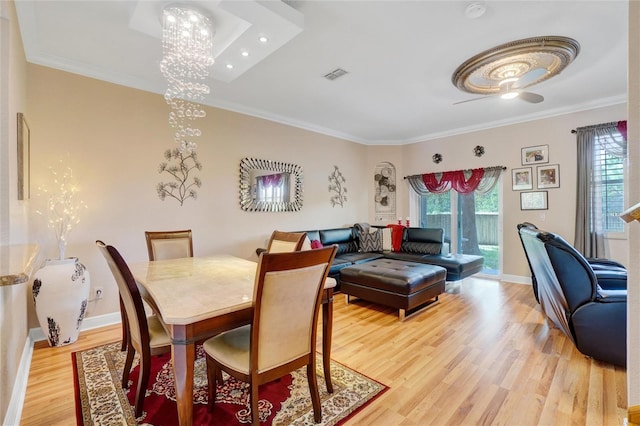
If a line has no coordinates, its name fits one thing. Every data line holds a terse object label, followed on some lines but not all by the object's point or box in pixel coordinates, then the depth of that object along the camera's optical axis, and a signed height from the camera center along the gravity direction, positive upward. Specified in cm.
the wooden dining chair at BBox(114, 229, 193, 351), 280 -33
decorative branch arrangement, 283 +10
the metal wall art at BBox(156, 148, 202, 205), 352 +47
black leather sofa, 430 -77
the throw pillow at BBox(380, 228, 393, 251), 573 -58
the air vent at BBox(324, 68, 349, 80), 314 +156
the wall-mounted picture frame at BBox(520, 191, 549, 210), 463 +15
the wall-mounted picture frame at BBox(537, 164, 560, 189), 451 +53
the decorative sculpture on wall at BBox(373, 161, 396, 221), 643 +44
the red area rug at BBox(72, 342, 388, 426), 172 -125
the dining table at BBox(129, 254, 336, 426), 132 -47
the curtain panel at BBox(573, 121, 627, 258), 400 +36
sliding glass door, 528 -22
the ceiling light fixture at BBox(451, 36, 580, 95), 260 +149
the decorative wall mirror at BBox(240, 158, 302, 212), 432 +42
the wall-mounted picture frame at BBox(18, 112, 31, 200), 210 +43
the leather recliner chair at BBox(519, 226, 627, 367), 221 -78
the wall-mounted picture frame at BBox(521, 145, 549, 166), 462 +91
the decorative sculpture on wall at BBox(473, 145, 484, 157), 530 +110
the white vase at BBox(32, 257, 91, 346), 253 -77
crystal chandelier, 208 +139
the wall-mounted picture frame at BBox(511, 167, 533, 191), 479 +52
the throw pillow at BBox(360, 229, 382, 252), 540 -59
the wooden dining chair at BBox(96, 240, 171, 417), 160 -69
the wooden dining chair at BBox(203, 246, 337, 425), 139 -62
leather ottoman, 323 -89
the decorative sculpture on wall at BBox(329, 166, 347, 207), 570 +47
